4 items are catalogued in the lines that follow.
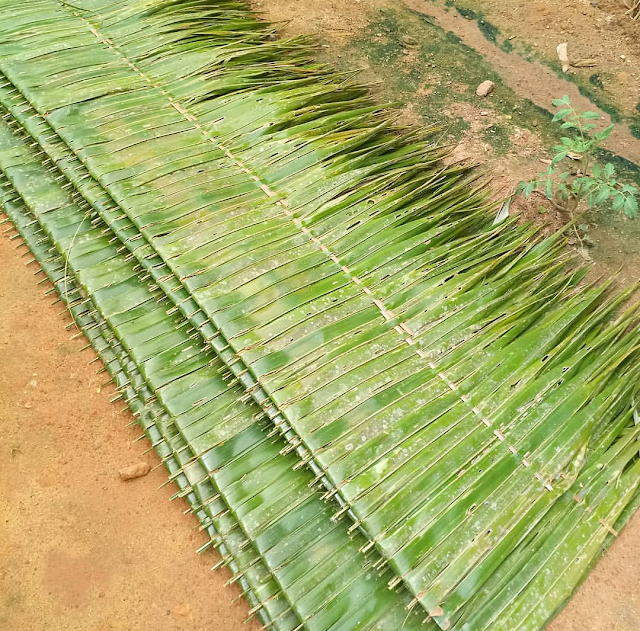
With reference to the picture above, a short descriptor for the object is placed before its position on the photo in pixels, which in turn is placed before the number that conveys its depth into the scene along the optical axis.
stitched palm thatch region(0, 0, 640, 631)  1.47
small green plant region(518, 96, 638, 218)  1.98
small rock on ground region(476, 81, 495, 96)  2.79
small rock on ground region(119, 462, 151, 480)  1.67
